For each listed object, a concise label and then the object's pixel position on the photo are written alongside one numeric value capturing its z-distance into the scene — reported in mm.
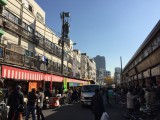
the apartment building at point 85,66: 55193
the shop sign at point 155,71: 13489
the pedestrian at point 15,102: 6344
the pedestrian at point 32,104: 7130
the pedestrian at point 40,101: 7647
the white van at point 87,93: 13045
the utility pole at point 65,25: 21291
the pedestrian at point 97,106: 5983
